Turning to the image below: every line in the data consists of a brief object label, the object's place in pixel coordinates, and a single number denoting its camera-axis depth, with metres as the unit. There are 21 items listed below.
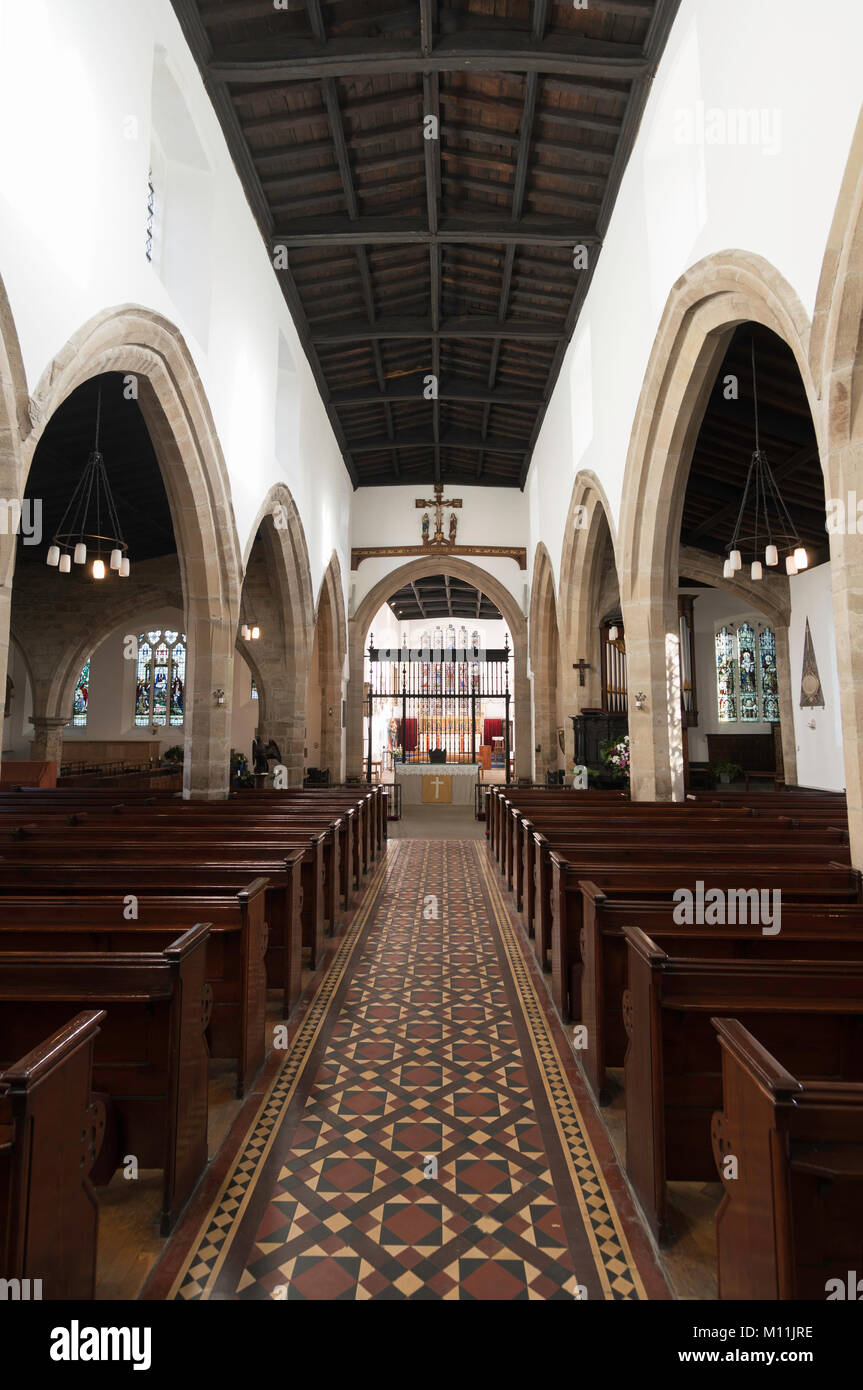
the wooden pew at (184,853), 4.25
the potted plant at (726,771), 13.48
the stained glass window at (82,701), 16.64
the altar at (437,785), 13.69
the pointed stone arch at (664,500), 5.73
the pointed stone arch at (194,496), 5.12
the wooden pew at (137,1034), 2.17
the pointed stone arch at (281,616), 9.94
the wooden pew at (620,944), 2.71
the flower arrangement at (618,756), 9.19
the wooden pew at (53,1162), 1.45
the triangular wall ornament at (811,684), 11.04
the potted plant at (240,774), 11.12
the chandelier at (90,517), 9.49
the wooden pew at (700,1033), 2.13
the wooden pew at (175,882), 3.49
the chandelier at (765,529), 7.00
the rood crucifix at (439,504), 15.02
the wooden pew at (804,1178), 1.40
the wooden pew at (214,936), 2.78
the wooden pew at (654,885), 3.45
